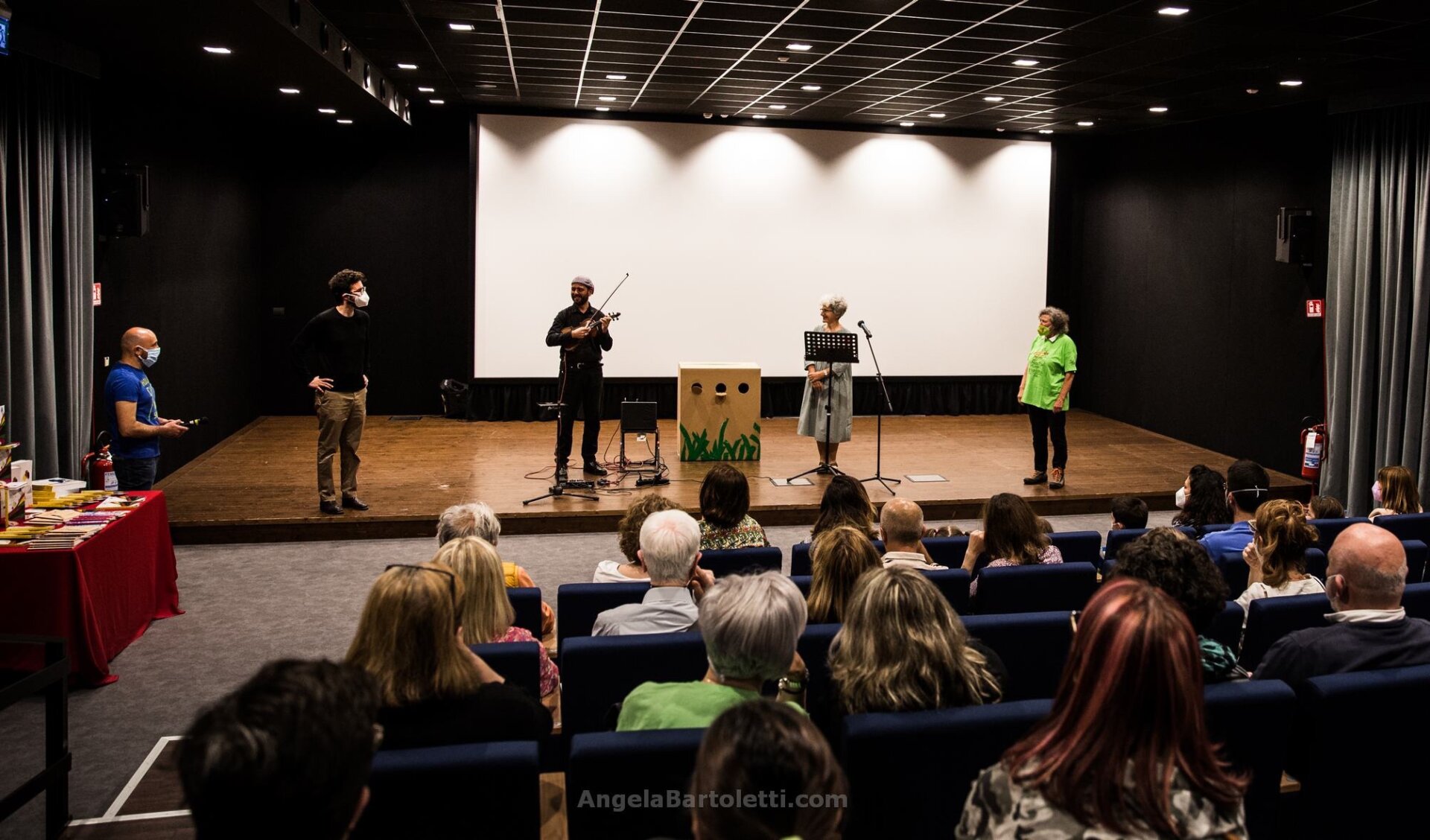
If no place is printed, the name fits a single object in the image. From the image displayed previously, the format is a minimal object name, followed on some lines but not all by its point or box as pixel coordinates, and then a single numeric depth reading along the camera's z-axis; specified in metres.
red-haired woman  1.71
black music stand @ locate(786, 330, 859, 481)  7.99
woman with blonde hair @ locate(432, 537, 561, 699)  3.00
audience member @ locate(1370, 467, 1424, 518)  5.41
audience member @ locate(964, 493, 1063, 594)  4.22
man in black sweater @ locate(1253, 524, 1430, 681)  2.86
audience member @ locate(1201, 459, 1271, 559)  4.67
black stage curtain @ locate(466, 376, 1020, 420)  11.64
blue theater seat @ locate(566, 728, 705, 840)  2.20
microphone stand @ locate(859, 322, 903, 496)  8.16
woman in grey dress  8.34
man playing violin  7.98
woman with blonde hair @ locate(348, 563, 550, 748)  2.35
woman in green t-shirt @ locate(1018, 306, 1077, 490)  8.38
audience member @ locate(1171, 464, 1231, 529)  5.15
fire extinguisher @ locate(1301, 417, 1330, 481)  8.87
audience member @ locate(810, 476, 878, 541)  4.45
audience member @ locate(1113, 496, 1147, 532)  5.15
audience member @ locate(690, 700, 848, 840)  1.48
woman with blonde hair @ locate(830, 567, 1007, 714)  2.48
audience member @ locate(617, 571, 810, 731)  2.32
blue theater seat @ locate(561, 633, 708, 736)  2.96
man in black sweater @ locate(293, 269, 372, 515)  7.01
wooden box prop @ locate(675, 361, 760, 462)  8.98
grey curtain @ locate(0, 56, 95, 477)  6.35
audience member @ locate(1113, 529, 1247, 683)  2.85
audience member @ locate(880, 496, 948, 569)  4.11
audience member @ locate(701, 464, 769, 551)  4.64
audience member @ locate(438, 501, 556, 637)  3.99
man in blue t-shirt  5.91
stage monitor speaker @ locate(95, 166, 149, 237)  7.46
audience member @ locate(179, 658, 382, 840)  1.43
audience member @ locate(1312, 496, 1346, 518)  5.51
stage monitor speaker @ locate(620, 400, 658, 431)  8.43
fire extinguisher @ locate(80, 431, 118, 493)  5.94
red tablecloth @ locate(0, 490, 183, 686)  4.45
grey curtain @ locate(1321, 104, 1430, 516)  8.27
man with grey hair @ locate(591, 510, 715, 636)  3.30
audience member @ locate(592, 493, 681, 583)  4.12
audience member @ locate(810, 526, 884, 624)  3.42
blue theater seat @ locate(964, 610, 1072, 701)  3.21
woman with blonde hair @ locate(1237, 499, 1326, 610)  3.77
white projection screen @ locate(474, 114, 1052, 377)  11.46
